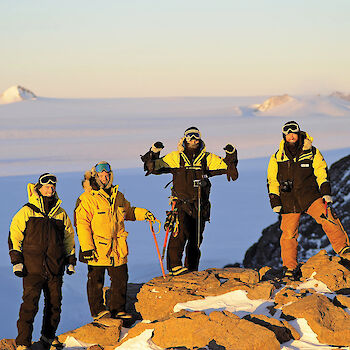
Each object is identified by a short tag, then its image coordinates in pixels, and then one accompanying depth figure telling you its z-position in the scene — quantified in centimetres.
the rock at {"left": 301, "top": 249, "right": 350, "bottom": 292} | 1173
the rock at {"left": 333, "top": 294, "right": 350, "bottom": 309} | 1031
